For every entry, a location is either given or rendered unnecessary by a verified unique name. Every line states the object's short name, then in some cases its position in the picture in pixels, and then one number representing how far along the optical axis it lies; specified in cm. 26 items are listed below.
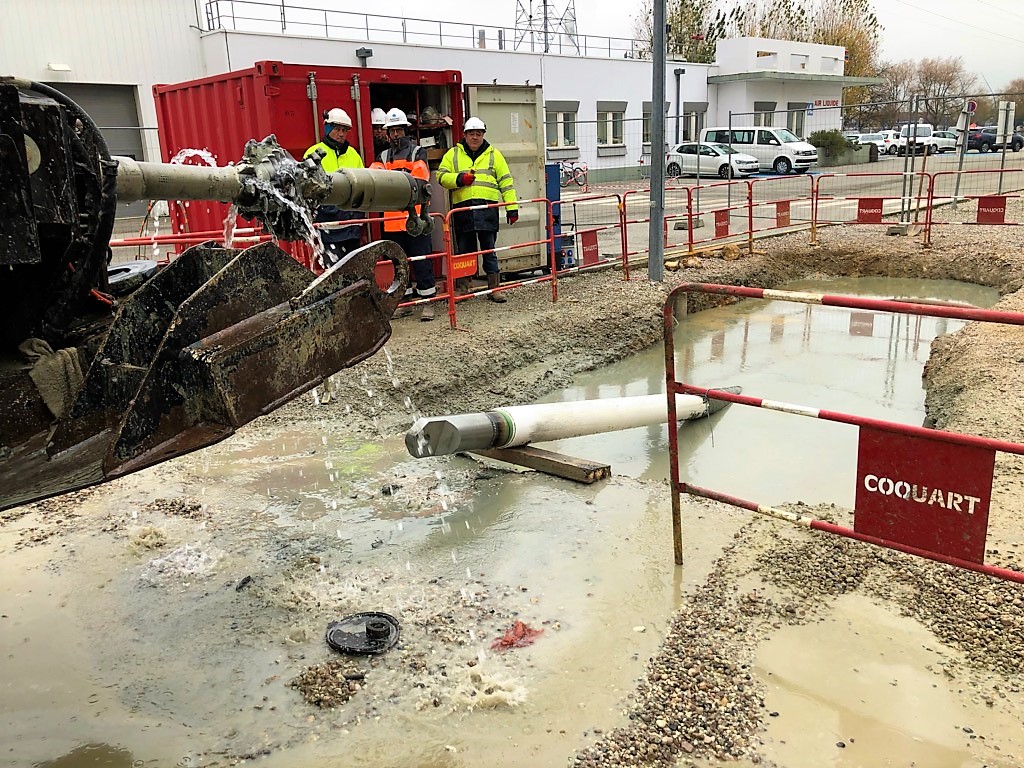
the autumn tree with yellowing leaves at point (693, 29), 4859
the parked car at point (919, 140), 3300
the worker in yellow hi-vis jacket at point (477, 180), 880
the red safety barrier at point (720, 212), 1227
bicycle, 2619
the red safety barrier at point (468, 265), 806
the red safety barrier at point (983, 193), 1423
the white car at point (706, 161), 2869
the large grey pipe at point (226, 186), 276
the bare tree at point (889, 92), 4831
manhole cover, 333
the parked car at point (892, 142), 3748
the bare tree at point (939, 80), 6440
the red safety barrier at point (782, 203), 1484
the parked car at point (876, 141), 3722
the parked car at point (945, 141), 3669
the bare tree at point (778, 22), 5378
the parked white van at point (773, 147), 2867
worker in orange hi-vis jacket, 824
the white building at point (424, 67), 1977
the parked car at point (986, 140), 3916
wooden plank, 501
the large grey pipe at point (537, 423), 480
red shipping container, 795
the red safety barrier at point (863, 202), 1517
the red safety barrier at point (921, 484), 286
